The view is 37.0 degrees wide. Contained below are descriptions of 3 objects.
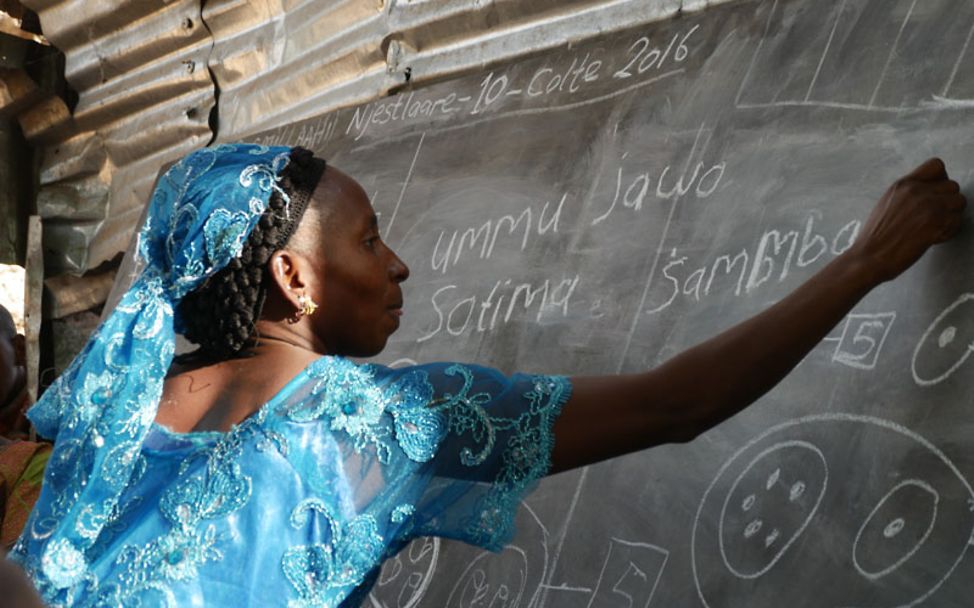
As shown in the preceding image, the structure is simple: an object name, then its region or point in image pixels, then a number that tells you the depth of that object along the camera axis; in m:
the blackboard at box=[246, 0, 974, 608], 2.61
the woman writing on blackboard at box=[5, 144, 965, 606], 2.35
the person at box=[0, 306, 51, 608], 0.95
